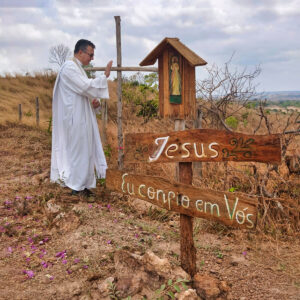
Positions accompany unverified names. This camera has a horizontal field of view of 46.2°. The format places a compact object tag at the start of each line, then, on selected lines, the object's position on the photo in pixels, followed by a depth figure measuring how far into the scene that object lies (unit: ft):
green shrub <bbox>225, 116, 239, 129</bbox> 28.37
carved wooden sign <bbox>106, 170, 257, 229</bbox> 7.23
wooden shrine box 11.62
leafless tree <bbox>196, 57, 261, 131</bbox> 16.38
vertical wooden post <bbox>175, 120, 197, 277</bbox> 8.46
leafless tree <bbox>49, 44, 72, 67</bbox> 82.62
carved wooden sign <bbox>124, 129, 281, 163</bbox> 7.36
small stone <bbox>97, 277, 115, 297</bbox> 8.35
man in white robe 15.33
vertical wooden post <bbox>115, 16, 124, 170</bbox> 17.79
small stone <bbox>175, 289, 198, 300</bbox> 7.77
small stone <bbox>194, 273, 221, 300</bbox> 8.11
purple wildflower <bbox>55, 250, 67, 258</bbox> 10.47
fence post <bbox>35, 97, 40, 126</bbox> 36.45
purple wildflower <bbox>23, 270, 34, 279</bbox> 9.43
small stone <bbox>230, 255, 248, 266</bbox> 10.09
